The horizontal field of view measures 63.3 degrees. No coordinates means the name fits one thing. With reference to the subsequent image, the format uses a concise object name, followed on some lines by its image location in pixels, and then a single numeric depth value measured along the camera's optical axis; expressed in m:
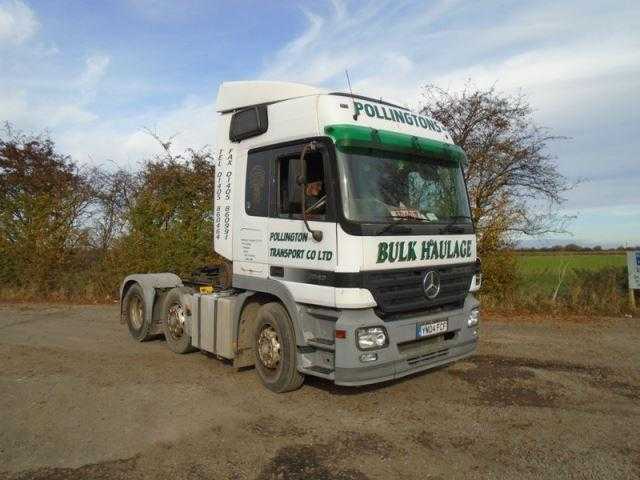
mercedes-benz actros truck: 4.88
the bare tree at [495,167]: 11.82
